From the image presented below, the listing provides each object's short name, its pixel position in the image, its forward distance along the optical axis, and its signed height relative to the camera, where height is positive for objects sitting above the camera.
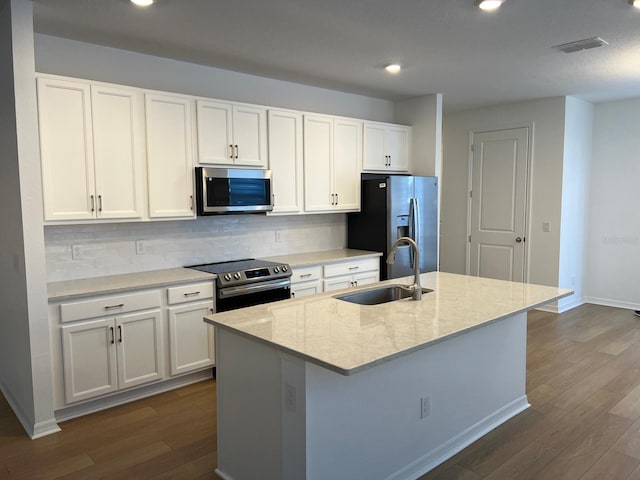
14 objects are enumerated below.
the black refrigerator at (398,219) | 4.90 -0.20
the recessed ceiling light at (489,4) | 2.76 +1.11
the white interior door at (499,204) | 6.05 -0.07
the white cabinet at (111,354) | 3.13 -1.03
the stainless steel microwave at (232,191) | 3.86 +0.08
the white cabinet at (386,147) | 5.15 +0.58
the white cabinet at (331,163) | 4.67 +0.37
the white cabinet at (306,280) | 4.26 -0.72
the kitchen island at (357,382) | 2.03 -0.88
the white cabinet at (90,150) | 3.14 +0.35
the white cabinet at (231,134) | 3.89 +0.55
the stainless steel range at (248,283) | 3.76 -0.66
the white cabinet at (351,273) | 4.56 -0.72
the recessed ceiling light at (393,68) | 4.19 +1.15
